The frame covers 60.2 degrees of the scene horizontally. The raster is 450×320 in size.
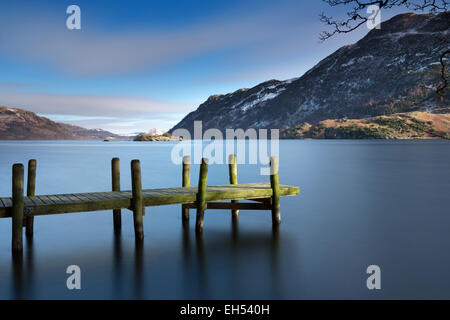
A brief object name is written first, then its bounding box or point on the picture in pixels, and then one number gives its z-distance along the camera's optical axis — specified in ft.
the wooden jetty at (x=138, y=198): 32.71
